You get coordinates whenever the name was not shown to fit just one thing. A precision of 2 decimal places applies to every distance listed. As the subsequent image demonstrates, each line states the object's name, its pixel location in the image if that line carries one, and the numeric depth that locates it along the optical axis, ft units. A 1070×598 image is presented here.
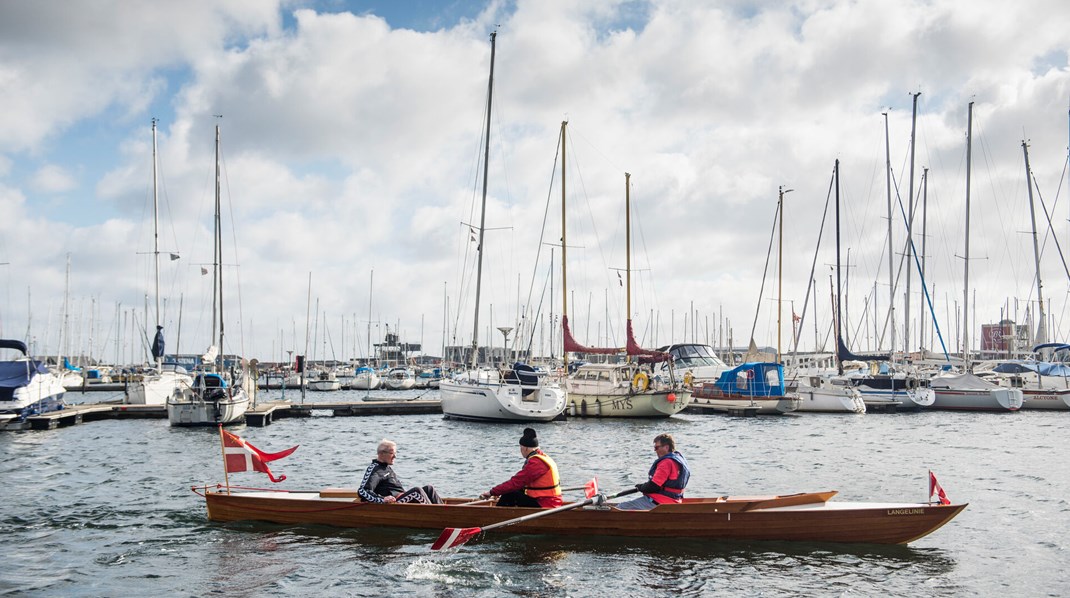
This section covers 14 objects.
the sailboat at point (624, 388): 136.56
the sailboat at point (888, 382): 163.43
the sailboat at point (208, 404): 119.44
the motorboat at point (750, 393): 152.76
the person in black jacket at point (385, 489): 50.16
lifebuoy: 136.77
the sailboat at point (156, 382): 147.23
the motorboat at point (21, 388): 115.85
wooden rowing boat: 45.93
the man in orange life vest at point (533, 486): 48.24
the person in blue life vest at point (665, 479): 47.11
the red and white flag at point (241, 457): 50.44
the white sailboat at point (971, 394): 159.58
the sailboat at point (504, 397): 129.39
